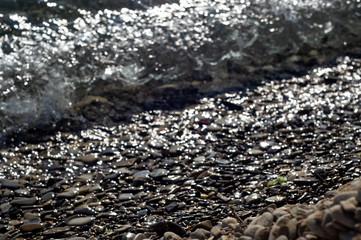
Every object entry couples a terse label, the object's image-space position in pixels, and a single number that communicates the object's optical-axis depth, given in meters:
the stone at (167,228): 2.60
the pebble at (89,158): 3.79
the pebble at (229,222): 2.43
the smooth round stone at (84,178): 3.49
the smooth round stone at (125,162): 3.68
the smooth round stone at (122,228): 2.74
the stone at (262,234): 1.97
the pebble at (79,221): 2.88
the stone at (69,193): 3.26
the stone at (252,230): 2.02
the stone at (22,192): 3.31
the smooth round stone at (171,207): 2.92
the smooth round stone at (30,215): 3.01
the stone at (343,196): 1.73
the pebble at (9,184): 3.42
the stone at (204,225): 2.58
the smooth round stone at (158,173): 3.44
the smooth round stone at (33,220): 2.95
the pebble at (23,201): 3.19
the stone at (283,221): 1.92
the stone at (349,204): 1.64
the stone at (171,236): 2.46
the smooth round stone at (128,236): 2.61
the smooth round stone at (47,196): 3.24
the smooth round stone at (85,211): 3.00
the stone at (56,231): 2.79
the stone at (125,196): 3.14
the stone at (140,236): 2.58
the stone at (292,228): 1.83
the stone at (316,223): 1.71
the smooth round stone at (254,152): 3.65
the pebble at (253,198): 2.86
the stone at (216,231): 2.34
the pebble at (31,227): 2.87
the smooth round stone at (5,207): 3.10
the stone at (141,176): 3.41
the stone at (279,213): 2.08
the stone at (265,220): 2.07
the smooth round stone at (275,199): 2.82
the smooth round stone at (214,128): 4.18
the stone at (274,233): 1.89
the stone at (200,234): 2.41
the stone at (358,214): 1.62
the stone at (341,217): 1.63
